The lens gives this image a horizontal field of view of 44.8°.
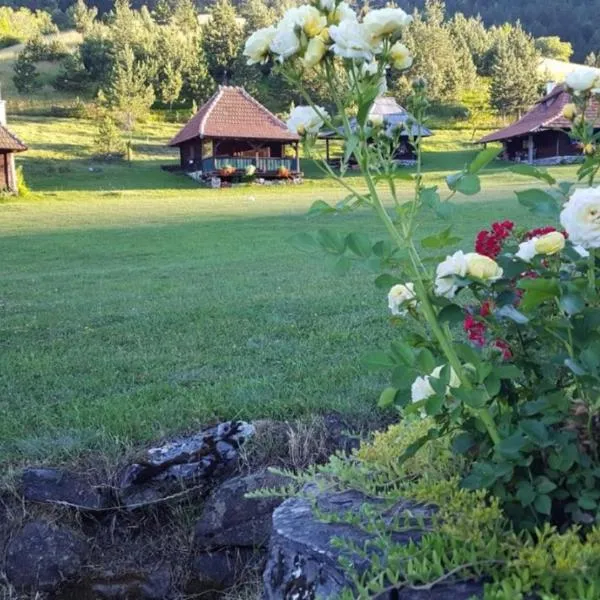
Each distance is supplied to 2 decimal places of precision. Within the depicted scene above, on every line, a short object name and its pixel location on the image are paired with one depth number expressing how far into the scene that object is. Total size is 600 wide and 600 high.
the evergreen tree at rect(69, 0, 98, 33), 81.04
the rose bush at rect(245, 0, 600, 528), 1.44
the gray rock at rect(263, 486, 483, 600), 1.58
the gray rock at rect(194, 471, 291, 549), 2.92
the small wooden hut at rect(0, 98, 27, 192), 26.92
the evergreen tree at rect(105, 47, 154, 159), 45.16
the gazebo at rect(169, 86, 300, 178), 32.62
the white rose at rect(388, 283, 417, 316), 1.68
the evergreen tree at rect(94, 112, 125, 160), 36.31
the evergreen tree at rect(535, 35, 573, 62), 85.81
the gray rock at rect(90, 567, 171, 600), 2.93
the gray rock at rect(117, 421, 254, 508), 3.05
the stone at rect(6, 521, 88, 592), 2.89
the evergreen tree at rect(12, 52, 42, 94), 54.44
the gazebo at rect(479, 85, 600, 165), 35.66
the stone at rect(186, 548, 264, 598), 2.93
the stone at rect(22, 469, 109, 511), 3.00
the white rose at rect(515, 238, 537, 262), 1.57
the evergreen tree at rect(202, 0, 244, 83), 57.62
